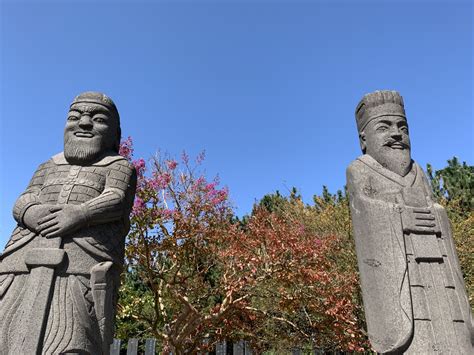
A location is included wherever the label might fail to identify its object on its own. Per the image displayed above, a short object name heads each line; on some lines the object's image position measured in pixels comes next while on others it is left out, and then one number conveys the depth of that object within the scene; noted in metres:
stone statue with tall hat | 3.58
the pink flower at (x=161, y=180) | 10.45
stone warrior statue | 3.25
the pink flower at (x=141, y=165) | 10.39
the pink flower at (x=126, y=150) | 10.14
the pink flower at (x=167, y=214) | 9.96
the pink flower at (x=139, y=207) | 9.50
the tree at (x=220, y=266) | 9.27
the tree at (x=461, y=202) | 13.02
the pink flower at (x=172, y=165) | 10.97
